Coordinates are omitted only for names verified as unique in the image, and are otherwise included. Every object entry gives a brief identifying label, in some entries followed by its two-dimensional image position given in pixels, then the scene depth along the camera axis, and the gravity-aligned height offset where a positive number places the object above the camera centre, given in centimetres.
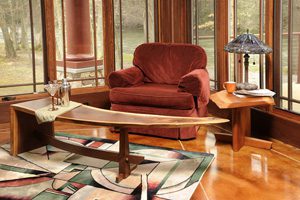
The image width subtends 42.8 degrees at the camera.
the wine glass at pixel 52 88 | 308 -27
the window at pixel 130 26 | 505 +35
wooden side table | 323 -57
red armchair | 367 -34
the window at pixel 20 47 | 454 +10
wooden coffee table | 262 -54
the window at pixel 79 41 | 480 +16
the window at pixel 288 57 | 341 -7
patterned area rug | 250 -89
